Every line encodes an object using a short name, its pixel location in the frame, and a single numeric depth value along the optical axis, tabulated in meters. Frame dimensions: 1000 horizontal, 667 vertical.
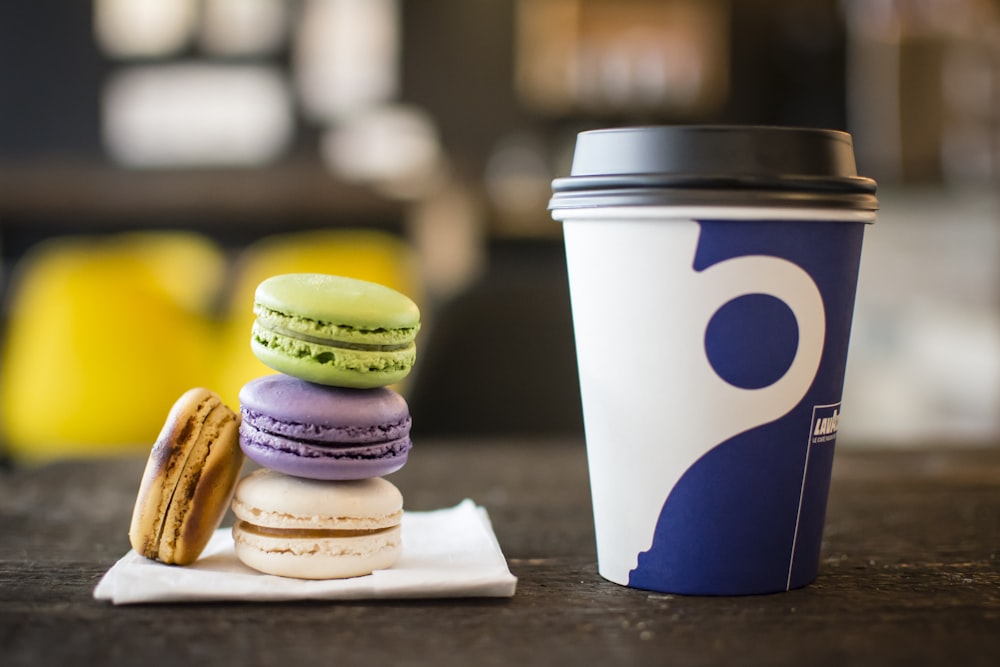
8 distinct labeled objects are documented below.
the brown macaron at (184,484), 0.61
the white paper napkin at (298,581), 0.56
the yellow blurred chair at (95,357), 2.22
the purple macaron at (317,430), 0.60
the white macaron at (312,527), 0.60
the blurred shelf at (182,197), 2.83
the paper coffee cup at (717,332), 0.59
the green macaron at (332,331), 0.60
